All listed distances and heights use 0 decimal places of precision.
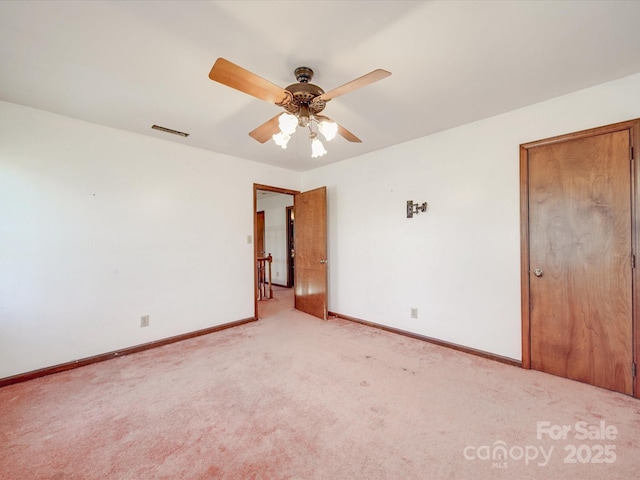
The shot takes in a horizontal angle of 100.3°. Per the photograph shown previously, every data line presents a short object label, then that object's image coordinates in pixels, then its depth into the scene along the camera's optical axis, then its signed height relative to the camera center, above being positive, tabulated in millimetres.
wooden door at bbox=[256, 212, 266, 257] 7523 +337
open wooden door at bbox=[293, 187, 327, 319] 4168 -178
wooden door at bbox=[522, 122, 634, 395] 2105 -164
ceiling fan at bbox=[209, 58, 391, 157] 1417 +899
